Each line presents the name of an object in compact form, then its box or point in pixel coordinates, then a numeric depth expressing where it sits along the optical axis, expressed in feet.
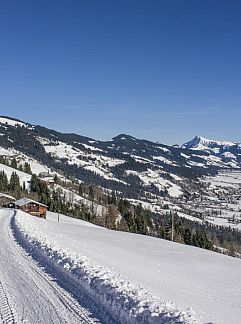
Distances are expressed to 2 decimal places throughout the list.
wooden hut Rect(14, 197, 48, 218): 365.47
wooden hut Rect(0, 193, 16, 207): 416.67
